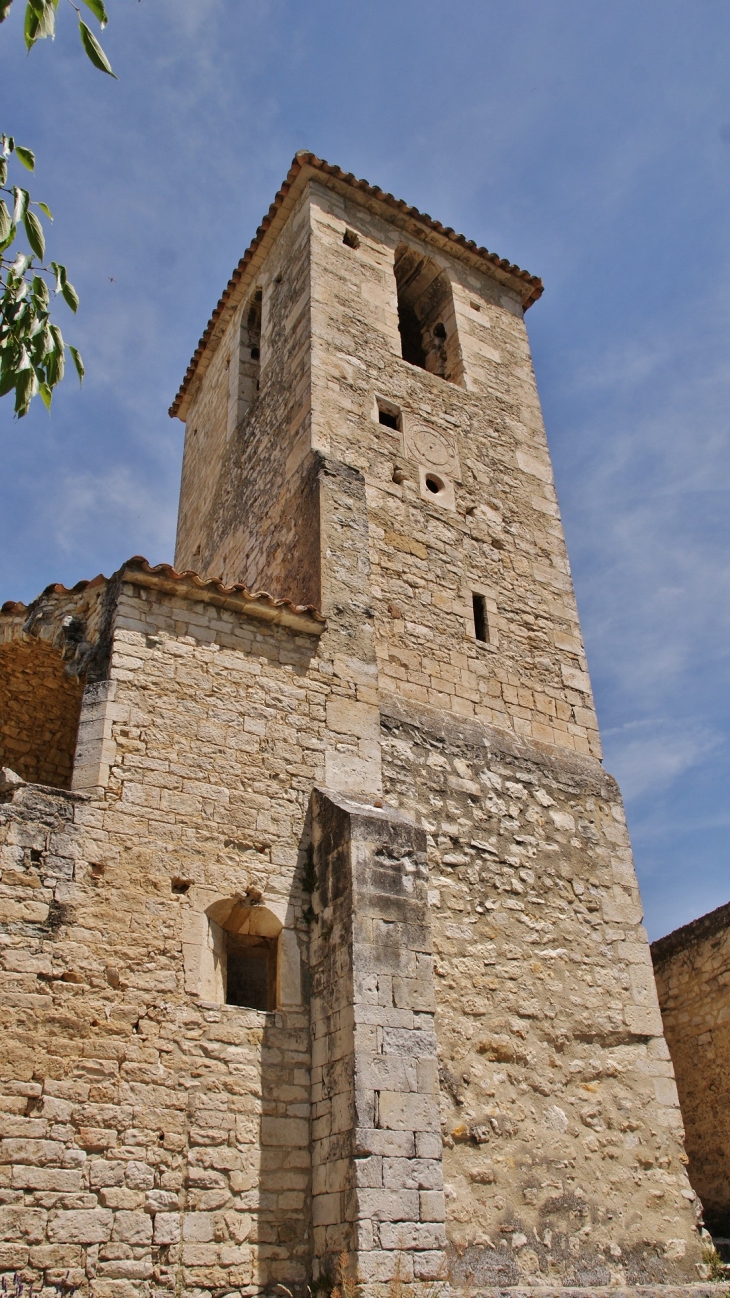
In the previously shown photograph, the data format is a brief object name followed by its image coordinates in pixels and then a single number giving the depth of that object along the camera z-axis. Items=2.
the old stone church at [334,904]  5.20
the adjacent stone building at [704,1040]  9.00
